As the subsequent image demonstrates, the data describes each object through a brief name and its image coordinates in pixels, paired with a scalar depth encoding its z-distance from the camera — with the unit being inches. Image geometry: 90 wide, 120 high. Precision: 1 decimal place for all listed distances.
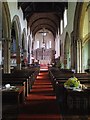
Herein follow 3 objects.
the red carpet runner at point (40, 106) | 104.5
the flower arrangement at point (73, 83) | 107.5
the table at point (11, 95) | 95.8
